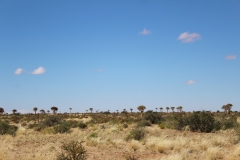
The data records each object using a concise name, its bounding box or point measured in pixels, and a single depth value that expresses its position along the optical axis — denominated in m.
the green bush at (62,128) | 28.07
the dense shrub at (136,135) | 20.72
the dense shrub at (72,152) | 12.27
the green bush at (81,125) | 33.96
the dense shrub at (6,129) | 26.36
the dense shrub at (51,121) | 37.66
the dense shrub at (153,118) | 38.75
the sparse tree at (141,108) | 71.00
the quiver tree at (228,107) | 71.61
